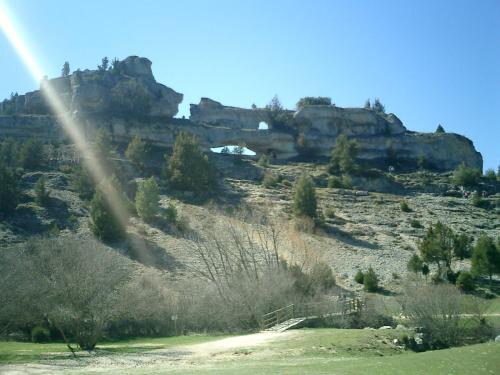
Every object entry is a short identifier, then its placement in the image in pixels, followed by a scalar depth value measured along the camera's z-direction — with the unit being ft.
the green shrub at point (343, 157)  270.05
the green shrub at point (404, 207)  226.79
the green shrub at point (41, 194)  206.49
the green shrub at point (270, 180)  252.62
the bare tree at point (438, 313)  99.96
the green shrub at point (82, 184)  219.41
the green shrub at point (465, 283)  149.48
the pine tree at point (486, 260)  158.30
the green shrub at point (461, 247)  172.24
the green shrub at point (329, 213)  215.41
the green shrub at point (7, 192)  196.13
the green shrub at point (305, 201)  206.69
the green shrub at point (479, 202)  236.22
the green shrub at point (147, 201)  200.54
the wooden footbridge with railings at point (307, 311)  114.78
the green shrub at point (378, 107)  370.82
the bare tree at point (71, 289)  91.56
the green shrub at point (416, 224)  207.82
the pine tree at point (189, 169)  236.63
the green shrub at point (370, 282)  154.92
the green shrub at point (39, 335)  112.45
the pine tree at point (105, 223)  179.93
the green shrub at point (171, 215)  197.67
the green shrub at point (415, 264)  161.07
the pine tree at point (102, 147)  236.84
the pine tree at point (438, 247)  167.63
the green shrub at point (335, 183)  256.32
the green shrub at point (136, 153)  254.47
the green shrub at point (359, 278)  161.38
